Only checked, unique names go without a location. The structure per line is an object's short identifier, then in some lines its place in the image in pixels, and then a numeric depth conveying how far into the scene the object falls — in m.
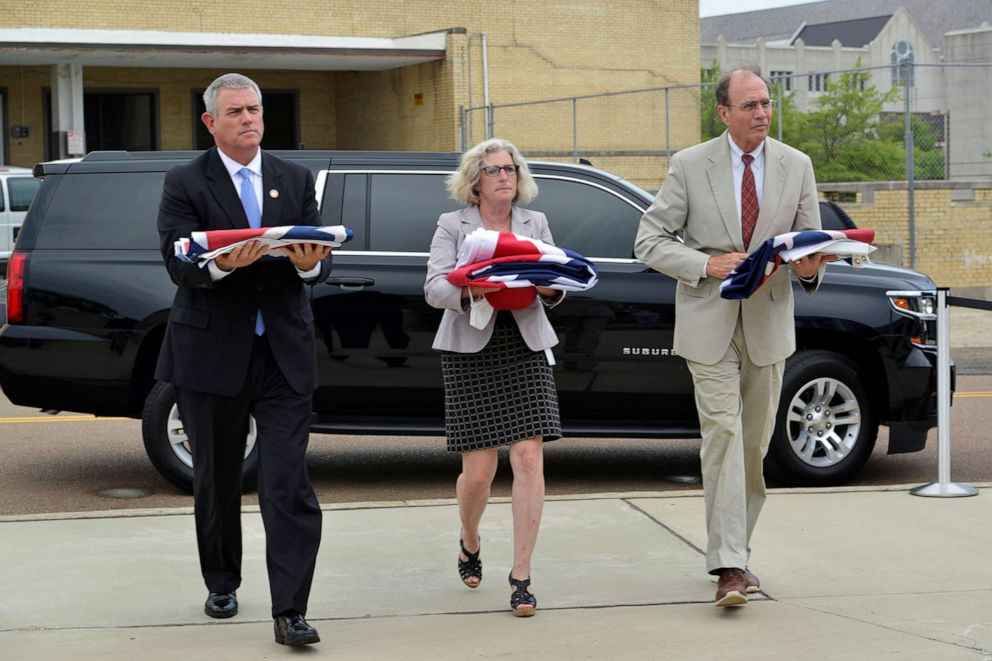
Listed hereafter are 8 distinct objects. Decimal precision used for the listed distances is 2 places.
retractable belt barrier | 7.97
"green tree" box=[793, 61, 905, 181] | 25.09
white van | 24.00
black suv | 8.56
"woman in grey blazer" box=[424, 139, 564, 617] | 5.75
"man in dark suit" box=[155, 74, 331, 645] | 5.33
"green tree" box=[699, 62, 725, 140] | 54.34
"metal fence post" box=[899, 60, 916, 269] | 21.94
